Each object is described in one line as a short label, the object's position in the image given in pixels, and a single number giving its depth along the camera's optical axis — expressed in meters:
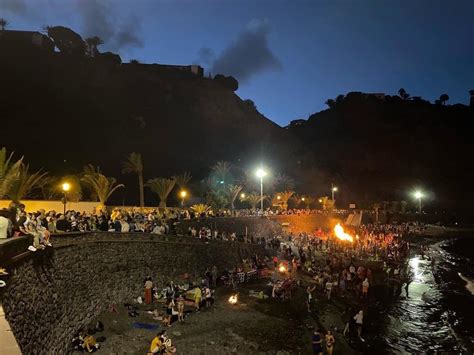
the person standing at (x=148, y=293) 21.27
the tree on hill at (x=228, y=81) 113.75
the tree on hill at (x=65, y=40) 100.94
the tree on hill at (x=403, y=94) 141.82
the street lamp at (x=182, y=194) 43.10
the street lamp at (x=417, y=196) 86.30
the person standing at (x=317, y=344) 15.18
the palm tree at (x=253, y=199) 53.53
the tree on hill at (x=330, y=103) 130.62
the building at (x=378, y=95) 135.62
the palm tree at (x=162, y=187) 39.47
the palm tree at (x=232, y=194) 46.88
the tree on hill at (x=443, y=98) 144.75
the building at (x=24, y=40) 87.06
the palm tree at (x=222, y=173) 53.10
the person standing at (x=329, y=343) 15.41
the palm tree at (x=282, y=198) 60.73
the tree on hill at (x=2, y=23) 97.53
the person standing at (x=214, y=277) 25.39
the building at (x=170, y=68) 104.25
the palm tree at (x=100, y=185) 31.40
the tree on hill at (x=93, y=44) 105.38
